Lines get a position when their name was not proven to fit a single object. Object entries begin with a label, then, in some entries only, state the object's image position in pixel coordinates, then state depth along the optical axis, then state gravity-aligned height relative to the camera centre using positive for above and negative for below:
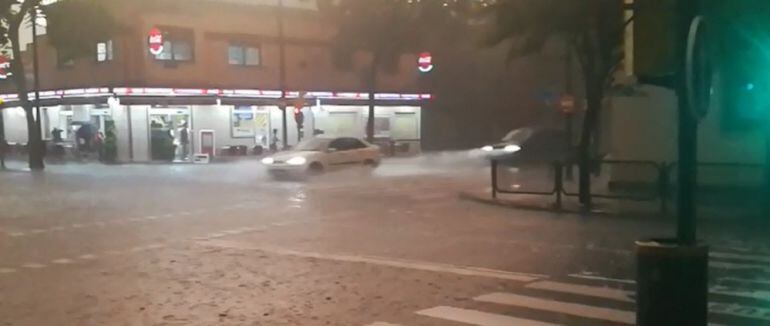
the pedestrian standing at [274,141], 51.73 -1.89
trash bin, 6.12 -1.17
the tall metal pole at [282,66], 47.44 +2.20
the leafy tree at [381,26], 46.66 +4.05
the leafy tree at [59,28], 41.69 +3.66
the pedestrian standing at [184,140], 48.09 -1.63
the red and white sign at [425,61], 54.84 +2.60
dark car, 37.22 -1.62
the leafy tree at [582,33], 19.67 +1.57
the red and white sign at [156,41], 44.34 +3.18
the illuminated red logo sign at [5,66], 46.41 +2.21
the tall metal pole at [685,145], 5.87 -0.27
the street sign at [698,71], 5.79 +0.20
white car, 31.47 -1.72
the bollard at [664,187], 18.69 -1.67
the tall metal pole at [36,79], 43.25 +1.44
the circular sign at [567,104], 29.87 +0.00
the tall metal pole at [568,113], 29.52 -0.29
